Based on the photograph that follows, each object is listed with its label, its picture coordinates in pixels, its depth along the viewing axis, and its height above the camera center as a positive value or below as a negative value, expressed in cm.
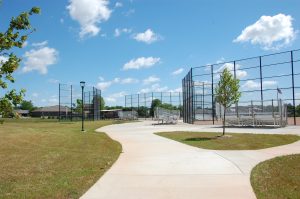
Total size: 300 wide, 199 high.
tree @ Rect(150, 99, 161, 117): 3809 +70
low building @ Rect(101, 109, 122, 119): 4370 -112
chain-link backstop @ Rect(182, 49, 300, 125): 2241 +83
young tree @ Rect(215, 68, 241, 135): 1137 +89
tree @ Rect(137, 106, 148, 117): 3911 -46
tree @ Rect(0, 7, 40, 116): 321 +79
